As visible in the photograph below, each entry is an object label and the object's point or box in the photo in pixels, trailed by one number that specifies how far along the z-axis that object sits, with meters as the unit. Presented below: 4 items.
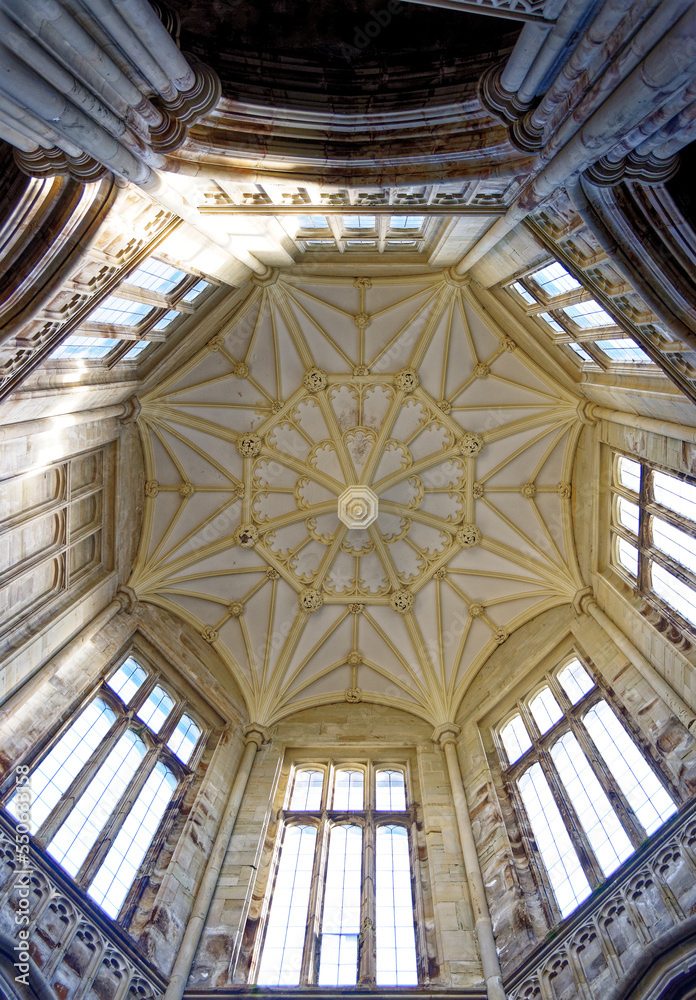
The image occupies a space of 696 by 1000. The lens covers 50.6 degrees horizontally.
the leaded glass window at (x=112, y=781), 12.43
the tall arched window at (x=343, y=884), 12.81
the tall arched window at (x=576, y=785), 12.33
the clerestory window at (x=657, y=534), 13.86
